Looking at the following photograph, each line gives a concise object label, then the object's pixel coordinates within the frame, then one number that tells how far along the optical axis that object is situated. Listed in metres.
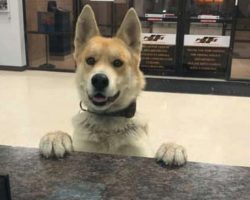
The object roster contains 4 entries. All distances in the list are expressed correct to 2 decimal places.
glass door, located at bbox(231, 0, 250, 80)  6.05
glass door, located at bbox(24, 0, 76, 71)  6.65
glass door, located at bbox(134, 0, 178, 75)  6.21
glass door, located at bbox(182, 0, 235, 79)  6.07
